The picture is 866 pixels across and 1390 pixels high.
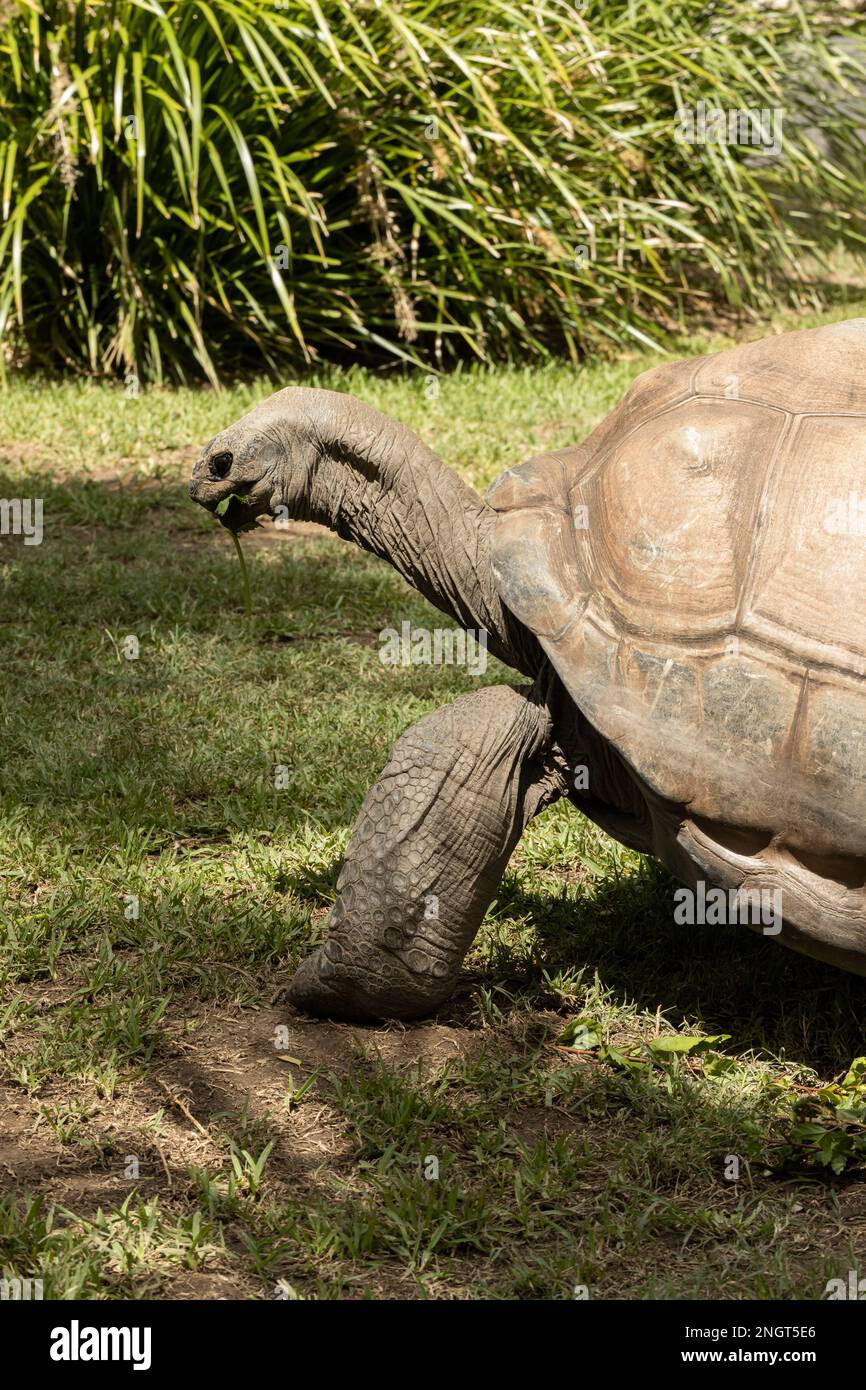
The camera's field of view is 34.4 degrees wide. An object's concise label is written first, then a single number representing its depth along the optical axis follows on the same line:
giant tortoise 2.93
